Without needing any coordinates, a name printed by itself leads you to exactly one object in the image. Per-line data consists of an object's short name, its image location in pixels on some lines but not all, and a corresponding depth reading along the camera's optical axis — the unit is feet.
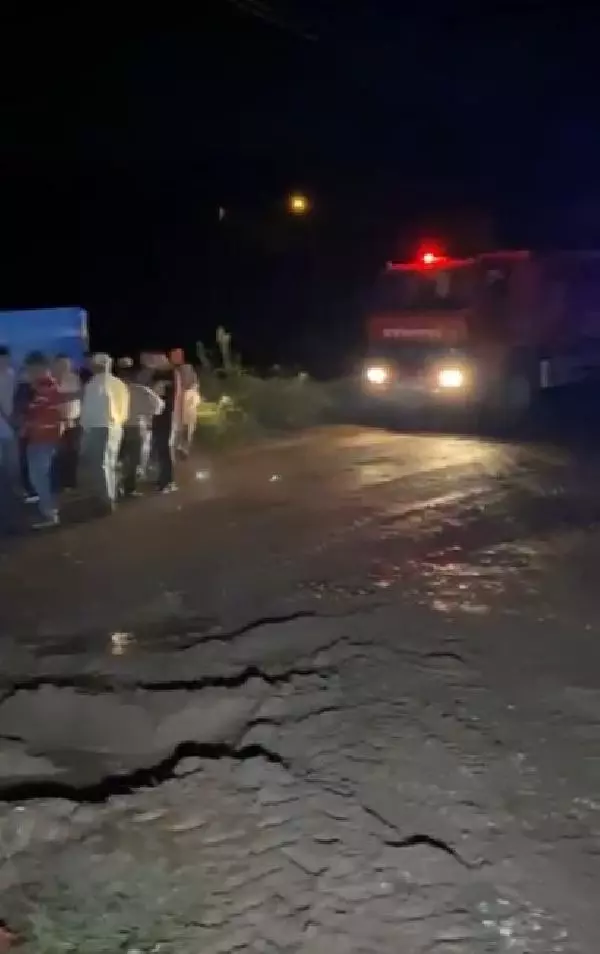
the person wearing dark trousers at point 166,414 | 39.29
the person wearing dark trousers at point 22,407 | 35.19
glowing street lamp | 91.20
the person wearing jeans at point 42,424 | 34.35
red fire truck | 57.36
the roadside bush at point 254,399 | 54.19
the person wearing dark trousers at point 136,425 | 38.29
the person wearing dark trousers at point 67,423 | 35.68
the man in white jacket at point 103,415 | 35.86
